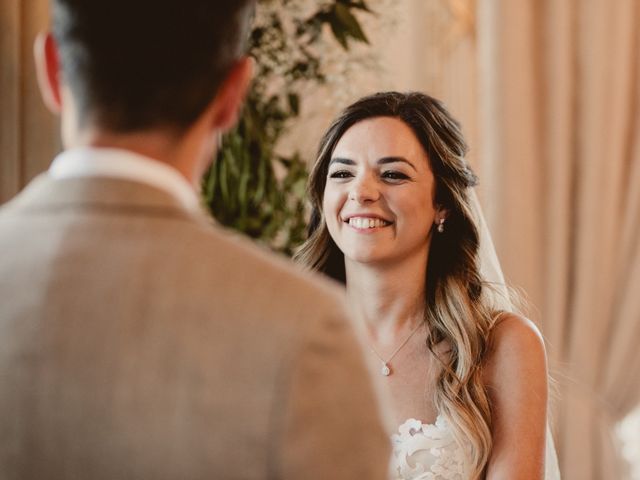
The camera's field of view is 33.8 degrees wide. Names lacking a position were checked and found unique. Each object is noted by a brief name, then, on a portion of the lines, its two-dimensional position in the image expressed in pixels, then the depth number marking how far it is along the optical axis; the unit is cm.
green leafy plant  329
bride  232
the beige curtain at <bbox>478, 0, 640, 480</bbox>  355
